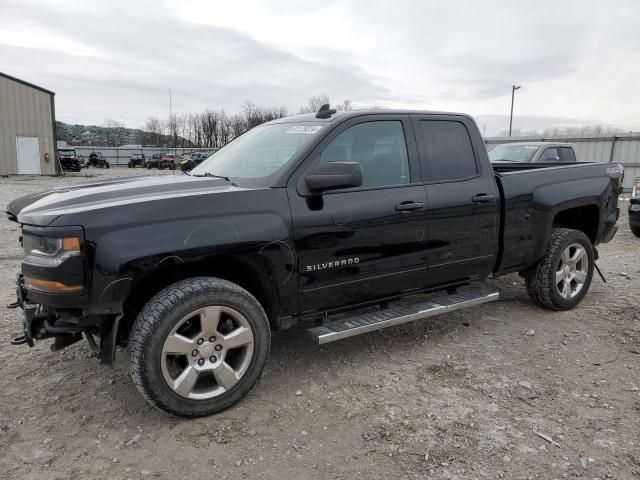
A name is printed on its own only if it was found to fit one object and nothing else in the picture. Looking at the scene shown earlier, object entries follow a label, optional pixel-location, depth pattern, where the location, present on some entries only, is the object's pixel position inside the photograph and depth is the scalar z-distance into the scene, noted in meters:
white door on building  28.80
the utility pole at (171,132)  78.19
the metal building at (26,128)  28.05
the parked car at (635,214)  9.40
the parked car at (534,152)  11.86
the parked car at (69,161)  34.03
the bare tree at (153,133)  83.69
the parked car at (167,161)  44.62
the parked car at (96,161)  48.66
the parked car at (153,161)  47.03
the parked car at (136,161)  51.38
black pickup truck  2.83
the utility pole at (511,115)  42.75
